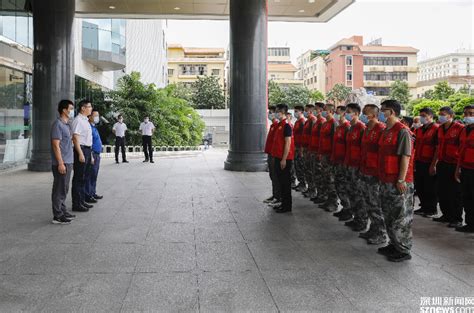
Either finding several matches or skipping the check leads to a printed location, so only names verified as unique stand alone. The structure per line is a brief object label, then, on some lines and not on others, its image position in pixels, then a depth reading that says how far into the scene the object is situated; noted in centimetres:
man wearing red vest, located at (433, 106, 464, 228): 673
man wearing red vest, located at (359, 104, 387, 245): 542
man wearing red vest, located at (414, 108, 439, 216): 734
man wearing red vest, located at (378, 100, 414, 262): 491
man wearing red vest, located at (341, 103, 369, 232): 616
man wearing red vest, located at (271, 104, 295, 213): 742
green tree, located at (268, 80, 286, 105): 4505
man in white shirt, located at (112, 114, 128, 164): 1600
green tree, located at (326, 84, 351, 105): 4759
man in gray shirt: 649
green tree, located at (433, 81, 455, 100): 3496
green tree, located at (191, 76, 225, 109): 4684
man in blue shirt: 815
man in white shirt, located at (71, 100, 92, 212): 721
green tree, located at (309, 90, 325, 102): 4481
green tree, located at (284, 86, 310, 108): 4472
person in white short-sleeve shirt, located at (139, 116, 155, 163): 1606
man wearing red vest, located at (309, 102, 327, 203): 795
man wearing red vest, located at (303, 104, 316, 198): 846
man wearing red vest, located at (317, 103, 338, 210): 752
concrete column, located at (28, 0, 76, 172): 1308
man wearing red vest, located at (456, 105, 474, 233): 621
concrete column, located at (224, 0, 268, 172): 1329
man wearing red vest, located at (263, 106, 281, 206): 801
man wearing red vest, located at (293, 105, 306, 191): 891
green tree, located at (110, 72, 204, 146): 2103
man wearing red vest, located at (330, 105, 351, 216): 677
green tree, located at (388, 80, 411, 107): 4725
